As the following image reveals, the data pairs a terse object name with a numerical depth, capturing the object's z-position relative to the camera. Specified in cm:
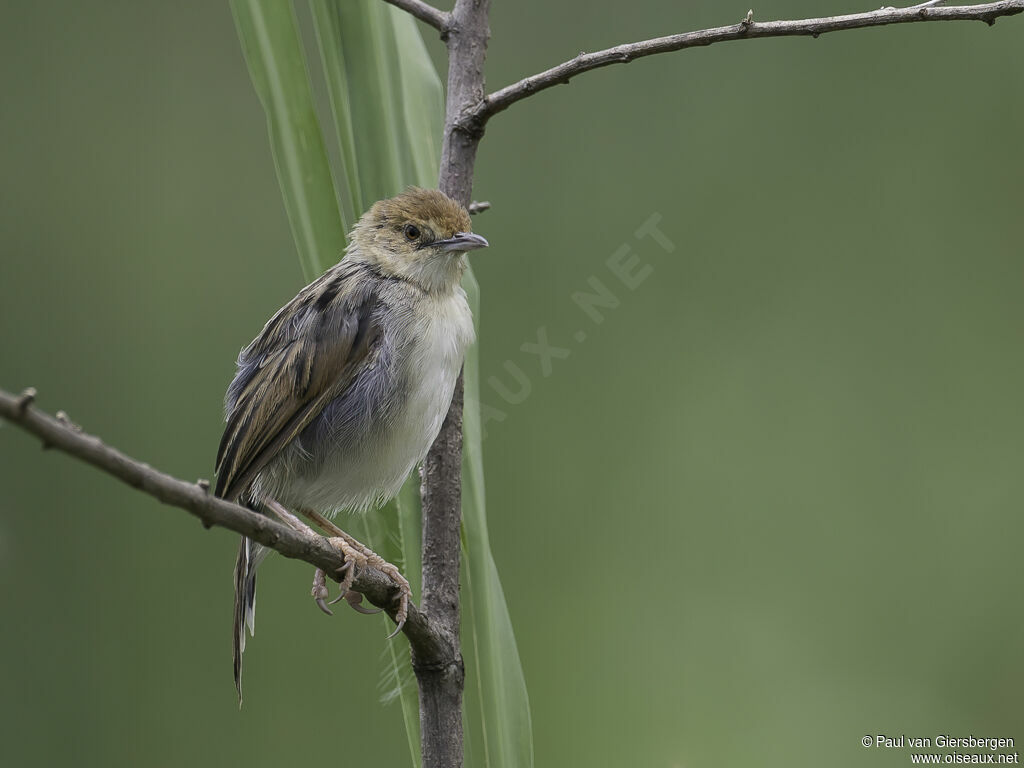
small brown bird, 362
